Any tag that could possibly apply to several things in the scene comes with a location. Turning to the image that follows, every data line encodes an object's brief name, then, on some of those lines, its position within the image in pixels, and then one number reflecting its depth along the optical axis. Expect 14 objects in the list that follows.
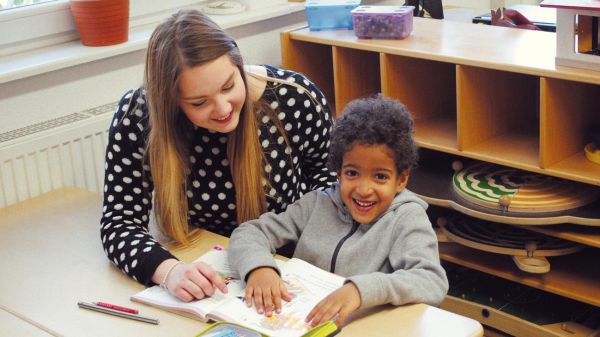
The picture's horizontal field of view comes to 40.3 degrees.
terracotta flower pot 2.24
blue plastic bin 2.44
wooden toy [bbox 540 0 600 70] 1.85
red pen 1.46
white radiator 2.05
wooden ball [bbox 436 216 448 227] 2.29
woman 1.55
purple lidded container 2.26
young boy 1.44
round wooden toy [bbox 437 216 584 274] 2.07
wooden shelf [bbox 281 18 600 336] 1.96
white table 1.36
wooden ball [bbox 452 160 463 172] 2.25
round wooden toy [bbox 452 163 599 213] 2.01
